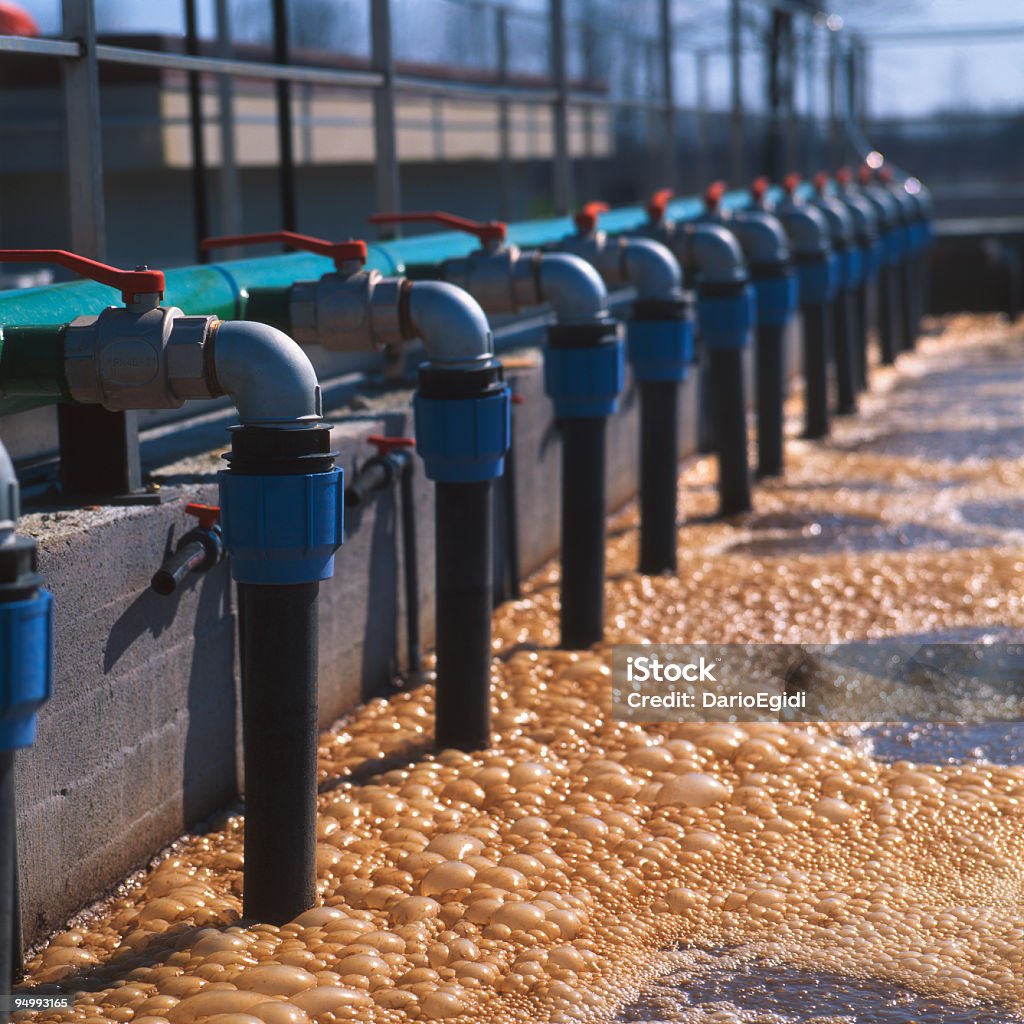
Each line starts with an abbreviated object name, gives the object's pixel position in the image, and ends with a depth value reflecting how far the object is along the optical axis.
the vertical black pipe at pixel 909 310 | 13.57
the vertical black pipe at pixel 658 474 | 5.85
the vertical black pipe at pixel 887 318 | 12.34
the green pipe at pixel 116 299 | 3.06
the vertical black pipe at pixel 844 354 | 9.84
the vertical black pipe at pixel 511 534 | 5.51
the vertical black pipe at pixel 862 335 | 11.00
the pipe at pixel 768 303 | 7.54
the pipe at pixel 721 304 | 6.63
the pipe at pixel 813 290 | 8.58
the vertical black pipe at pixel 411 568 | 4.69
